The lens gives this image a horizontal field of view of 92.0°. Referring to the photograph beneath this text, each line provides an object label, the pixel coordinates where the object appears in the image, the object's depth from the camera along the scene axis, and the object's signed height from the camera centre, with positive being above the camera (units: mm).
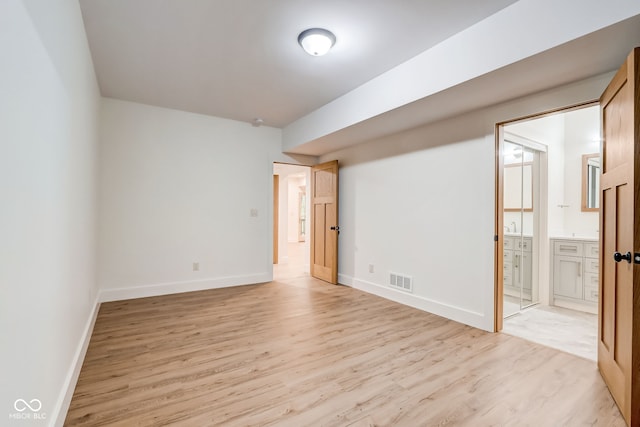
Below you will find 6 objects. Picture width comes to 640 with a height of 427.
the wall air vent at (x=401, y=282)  4008 -923
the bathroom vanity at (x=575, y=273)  3820 -761
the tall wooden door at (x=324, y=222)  5215 -168
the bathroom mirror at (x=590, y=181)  4227 +456
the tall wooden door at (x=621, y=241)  1709 -164
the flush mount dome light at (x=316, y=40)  2498 +1415
